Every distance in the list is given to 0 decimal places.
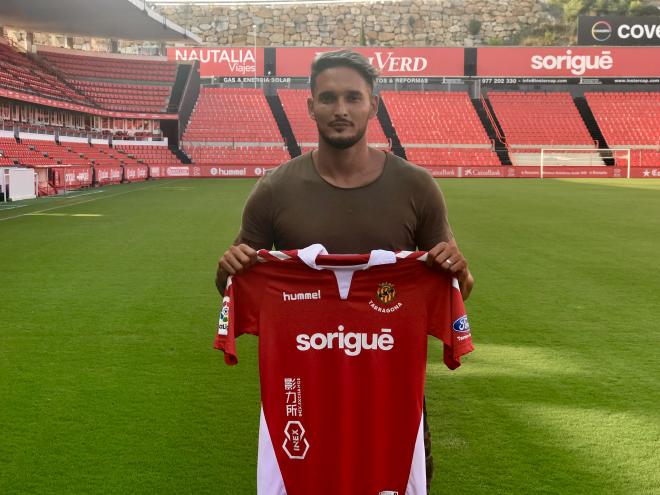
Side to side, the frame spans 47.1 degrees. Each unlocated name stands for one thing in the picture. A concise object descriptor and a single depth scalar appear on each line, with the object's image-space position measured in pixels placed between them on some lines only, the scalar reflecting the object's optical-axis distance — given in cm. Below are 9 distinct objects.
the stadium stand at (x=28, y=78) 3831
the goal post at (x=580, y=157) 4803
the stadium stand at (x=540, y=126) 4966
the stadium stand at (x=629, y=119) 5100
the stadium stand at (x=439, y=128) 4947
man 281
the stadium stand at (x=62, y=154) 3225
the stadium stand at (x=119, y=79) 5019
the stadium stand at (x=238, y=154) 4903
